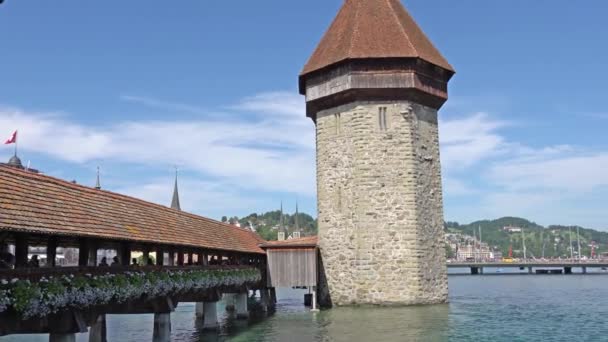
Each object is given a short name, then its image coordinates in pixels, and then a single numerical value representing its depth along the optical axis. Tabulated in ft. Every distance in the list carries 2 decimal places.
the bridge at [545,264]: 276.88
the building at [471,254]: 596.29
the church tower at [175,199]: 195.31
